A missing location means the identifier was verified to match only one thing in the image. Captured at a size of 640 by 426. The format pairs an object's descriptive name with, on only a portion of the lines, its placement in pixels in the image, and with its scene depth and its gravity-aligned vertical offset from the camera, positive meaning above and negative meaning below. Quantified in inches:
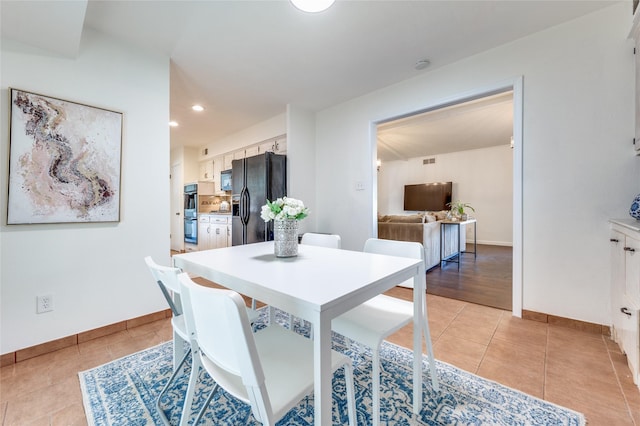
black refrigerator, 138.6 +12.7
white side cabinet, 55.7 -17.6
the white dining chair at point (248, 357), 26.1 -19.9
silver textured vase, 59.0 -5.6
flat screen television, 281.1 +20.7
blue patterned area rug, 48.3 -38.3
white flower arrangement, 57.2 +0.6
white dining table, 31.6 -10.8
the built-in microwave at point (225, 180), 205.1 +26.0
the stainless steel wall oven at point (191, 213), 219.5 -1.1
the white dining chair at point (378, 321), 44.8 -21.4
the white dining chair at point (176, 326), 40.9 -22.2
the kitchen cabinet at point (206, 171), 232.5 +38.2
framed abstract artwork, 68.3 +14.1
